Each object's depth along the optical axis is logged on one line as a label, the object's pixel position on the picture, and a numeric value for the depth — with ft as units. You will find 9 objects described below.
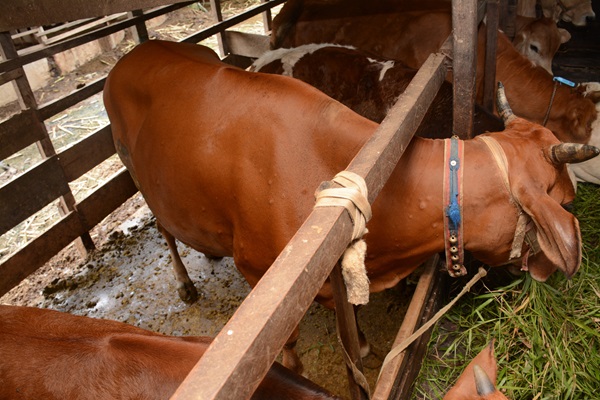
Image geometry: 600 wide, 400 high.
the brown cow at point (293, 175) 7.23
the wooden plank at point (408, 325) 7.31
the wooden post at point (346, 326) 4.93
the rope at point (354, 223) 4.61
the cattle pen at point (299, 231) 3.45
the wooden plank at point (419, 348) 8.04
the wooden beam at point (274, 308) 3.16
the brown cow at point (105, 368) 5.86
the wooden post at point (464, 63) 8.05
